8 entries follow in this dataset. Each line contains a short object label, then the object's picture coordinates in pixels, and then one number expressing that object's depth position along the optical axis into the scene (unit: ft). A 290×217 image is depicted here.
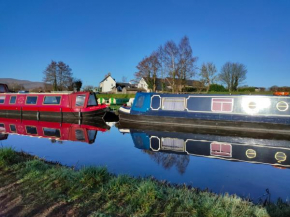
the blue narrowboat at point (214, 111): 32.19
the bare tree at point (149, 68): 108.09
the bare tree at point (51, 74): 147.84
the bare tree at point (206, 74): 102.37
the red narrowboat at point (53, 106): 46.70
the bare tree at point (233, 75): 134.31
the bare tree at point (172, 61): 92.89
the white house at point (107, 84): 196.19
